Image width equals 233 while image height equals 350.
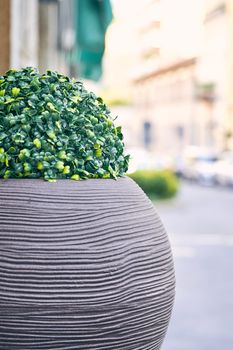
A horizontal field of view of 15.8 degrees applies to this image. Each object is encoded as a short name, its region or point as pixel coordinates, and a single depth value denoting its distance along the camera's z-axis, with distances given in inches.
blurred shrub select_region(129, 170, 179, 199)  869.8
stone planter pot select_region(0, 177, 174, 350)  118.3
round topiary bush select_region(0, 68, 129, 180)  129.1
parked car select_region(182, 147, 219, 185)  1358.3
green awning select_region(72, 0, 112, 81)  504.5
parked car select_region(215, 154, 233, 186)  1264.8
